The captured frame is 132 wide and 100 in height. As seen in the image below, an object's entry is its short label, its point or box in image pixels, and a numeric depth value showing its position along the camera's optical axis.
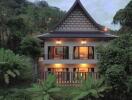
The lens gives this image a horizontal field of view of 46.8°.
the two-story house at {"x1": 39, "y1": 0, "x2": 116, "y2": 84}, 12.70
